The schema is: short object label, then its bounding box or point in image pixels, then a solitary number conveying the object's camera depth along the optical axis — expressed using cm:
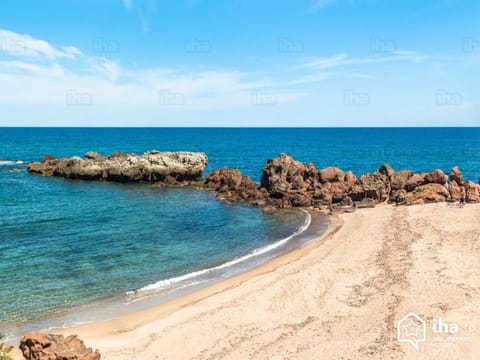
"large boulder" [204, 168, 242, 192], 5259
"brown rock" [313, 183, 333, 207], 4394
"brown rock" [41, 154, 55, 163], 7391
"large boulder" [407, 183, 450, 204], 4006
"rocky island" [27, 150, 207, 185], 6172
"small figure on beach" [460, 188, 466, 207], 3641
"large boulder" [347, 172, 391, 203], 4347
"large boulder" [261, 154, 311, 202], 4642
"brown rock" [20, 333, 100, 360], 1388
